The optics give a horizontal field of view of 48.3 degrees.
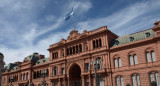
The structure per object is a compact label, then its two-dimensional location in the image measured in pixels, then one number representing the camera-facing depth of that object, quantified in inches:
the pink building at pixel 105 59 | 1501.0
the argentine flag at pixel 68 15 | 2105.3
